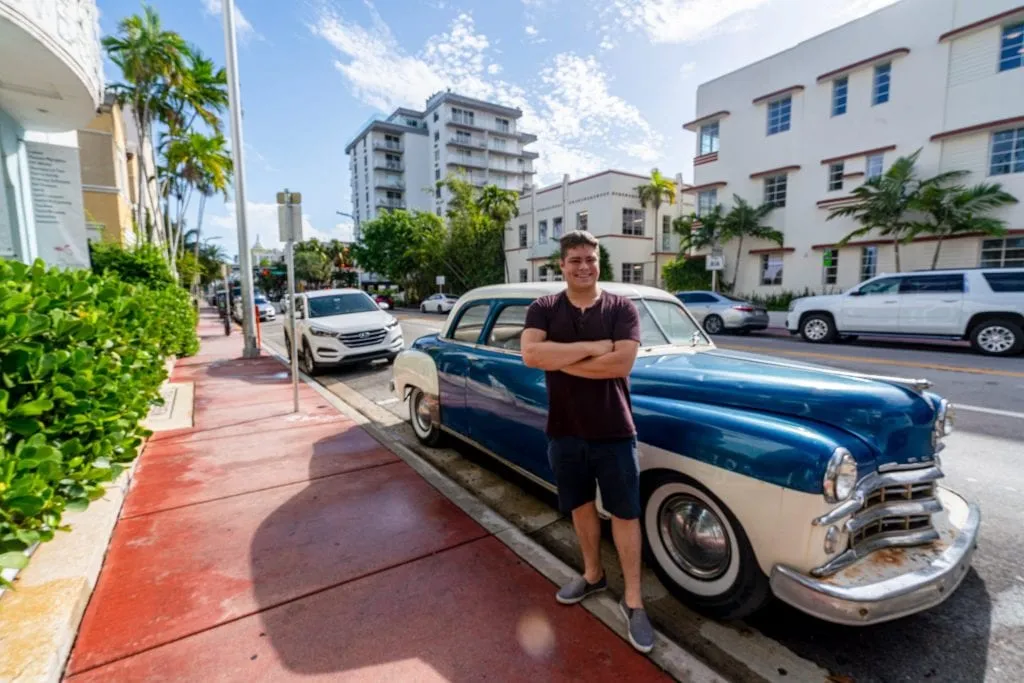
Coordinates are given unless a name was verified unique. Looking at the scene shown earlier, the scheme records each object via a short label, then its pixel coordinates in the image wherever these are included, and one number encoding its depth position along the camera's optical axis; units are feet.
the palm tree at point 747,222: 63.72
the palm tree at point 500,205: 115.03
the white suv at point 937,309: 32.99
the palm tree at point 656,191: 90.68
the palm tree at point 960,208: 46.11
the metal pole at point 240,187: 35.45
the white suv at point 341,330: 30.91
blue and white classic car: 6.58
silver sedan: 48.96
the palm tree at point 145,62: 47.85
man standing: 7.55
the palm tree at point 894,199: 49.90
